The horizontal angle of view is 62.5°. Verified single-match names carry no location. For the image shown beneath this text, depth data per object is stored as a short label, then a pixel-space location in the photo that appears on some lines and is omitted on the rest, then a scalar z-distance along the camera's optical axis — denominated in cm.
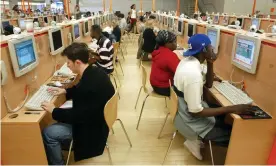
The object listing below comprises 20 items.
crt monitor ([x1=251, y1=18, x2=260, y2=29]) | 572
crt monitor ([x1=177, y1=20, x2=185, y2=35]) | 402
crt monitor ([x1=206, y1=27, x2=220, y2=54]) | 241
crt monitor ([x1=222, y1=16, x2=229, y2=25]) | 646
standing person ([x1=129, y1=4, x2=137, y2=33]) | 1007
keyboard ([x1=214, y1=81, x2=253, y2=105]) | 177
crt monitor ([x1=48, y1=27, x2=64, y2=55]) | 240
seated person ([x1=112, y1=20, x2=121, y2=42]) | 559
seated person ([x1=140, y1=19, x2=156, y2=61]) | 493
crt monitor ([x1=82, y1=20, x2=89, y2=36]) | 441
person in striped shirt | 321
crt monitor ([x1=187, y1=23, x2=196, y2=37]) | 331
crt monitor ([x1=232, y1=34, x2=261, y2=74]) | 172
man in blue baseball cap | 163
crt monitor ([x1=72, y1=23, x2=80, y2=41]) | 349
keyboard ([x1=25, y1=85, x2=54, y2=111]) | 167
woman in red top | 237
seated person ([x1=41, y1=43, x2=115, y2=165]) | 161
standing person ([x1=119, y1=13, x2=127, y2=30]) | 781
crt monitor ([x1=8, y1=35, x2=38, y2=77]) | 161
